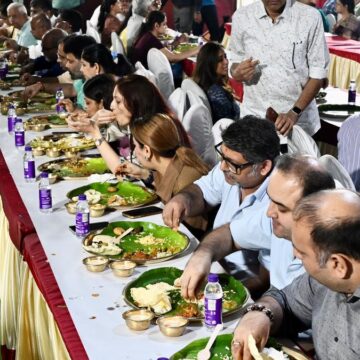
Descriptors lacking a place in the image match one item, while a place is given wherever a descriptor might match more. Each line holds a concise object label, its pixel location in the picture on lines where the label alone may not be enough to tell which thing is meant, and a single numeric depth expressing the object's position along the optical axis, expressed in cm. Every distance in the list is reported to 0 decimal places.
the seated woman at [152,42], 641
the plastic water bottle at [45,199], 273
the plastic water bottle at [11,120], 401
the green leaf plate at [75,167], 319
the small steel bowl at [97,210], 271
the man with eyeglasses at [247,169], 243
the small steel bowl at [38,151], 354
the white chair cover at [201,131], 366
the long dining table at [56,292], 184
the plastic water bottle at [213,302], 185
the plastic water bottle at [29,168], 312
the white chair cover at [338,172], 257
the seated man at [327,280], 152
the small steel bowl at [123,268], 218
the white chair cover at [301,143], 296
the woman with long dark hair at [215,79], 431
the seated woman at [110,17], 732
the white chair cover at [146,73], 465
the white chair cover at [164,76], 533
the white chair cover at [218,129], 346
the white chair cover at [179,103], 402
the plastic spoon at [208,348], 170
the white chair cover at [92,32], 726
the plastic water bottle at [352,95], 454
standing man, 362
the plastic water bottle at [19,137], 368
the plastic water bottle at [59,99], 448
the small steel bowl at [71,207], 273
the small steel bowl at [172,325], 183
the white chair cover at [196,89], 417
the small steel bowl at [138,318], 186
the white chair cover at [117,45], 652
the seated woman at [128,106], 325
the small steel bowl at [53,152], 351
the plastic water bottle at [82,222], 249
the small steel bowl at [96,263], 221
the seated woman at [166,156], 291
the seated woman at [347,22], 786
